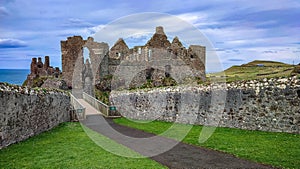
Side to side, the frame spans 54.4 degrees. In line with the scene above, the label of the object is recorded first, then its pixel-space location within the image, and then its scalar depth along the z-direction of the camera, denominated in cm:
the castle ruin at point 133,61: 3675
